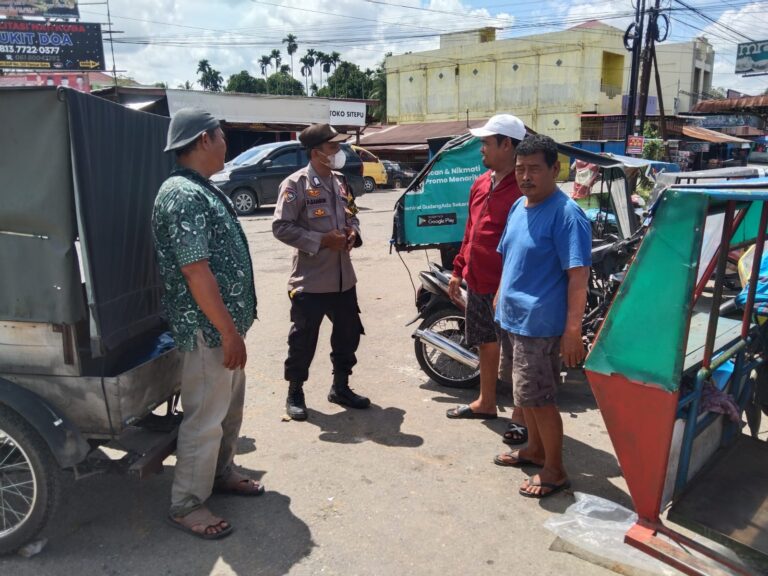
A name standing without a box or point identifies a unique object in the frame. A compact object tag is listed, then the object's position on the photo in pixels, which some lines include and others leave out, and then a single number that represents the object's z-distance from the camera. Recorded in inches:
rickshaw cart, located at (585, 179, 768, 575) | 84.0
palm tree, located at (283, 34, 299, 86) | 3298.7
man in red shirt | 137.9
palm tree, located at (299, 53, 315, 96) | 3271.4
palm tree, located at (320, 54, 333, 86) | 3257.9
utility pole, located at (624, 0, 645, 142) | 804.0
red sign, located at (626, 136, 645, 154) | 774.5
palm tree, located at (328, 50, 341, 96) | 3193.9
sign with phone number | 1171.9
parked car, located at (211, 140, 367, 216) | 568.4
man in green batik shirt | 98.7
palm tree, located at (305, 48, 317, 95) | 3262.8
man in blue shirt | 110.1
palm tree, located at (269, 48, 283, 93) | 3353.8
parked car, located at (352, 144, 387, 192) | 859.8
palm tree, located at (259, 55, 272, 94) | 3481.8
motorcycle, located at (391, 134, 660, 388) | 176.6
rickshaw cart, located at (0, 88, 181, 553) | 93.4
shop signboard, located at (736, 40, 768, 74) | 1130.7
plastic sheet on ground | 98.7
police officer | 150.2
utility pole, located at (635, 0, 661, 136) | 802.2
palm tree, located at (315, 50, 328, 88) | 3248.0
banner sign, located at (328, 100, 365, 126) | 950.7
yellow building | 1390.3
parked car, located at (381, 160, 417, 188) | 962.8
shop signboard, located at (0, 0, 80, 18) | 1242.0
